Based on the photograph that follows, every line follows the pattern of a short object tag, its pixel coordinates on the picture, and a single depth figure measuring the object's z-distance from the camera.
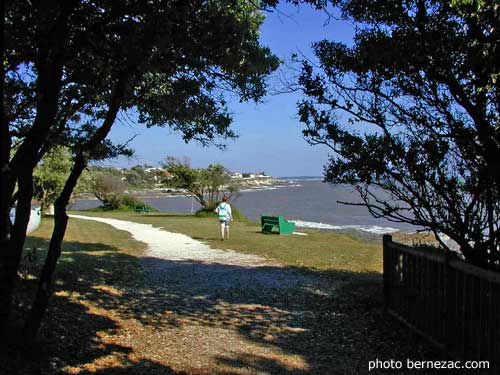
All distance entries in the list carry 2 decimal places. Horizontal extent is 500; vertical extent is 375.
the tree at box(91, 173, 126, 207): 50.86
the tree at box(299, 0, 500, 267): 5.25
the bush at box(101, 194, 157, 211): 52.66
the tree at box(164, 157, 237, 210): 44.12
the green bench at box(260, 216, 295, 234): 22.74
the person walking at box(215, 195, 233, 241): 18.45
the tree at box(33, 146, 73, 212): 32.00
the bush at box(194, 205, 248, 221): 37.50
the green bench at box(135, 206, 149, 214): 49.88
